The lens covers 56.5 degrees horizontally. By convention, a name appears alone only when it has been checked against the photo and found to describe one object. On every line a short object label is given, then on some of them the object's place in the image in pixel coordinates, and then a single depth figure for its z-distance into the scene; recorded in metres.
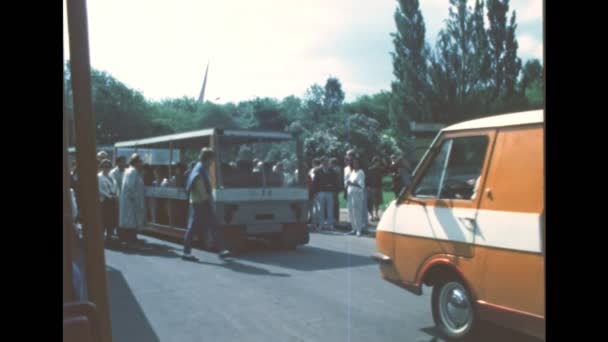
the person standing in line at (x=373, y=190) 9.05
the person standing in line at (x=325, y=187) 10.62
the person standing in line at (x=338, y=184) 10.40
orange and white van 3.02
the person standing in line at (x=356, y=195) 9.34
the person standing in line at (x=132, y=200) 8.57
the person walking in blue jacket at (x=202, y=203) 7.53
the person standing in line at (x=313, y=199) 10.84
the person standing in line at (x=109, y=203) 7.70
